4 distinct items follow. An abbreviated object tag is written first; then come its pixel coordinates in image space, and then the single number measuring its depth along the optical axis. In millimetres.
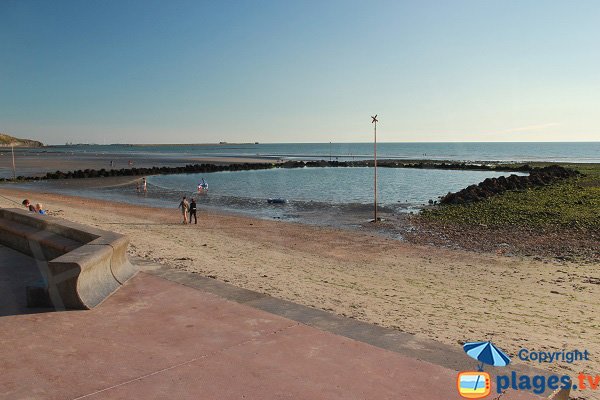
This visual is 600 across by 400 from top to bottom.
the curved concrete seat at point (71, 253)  5867
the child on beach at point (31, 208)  15656
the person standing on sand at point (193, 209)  22495
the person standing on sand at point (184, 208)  22366
